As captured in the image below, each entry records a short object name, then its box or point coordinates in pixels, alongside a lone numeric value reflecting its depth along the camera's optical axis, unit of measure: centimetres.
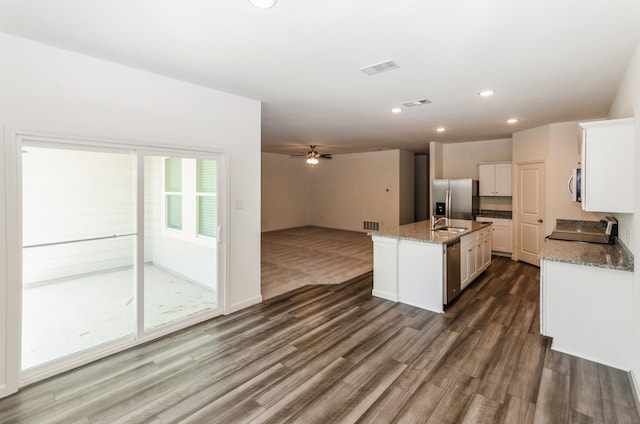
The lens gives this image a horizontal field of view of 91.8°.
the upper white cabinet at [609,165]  260
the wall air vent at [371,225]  986
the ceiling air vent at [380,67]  277
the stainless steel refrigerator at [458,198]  689
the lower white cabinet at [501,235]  655
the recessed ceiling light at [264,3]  182
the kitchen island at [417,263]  381
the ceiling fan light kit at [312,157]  801
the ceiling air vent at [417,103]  402
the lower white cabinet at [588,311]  261
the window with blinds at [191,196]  339
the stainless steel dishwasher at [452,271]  383
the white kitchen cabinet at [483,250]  503
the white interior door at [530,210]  569
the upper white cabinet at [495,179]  664
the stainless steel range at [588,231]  357
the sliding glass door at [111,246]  255
